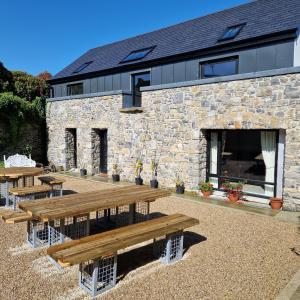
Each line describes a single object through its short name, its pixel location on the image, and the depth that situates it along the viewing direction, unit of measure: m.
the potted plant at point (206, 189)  8.74
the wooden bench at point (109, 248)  3.27
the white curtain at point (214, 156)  9.01
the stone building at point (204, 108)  7.53
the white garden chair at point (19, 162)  10.07
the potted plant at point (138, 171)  10.41
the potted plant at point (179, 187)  9.18
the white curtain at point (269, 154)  7.87
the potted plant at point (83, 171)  12.60
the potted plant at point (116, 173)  11.35
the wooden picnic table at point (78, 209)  4.15
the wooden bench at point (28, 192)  6.61
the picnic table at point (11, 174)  7.19
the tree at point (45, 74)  30.28
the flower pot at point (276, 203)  7.42
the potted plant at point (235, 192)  8.19
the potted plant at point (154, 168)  10.07
